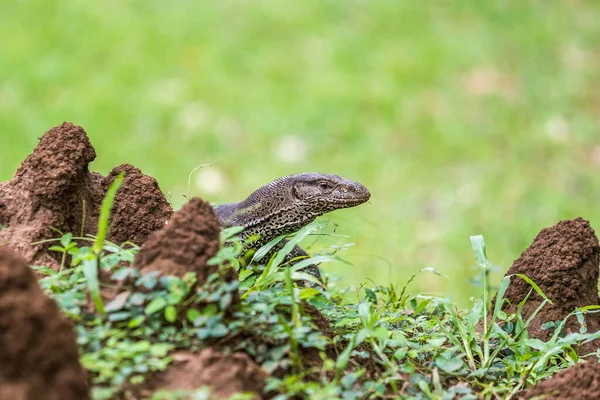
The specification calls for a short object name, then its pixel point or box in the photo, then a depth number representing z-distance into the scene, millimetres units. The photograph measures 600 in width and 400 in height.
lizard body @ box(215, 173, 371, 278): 8797
